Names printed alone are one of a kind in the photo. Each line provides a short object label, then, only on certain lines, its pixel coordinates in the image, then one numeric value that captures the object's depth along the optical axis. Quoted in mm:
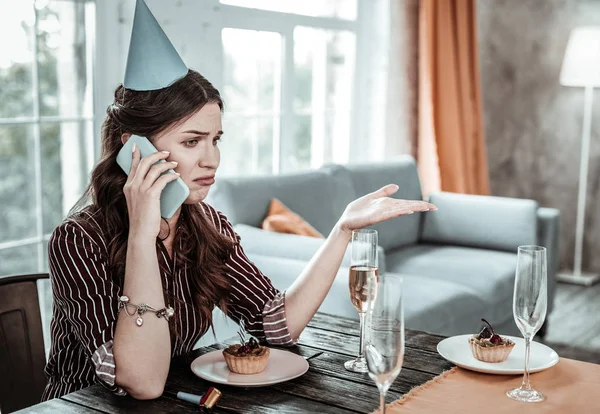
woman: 1420
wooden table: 1267
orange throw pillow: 3113
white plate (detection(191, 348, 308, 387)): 1353
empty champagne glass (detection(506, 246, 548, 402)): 1306
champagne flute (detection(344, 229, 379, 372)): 1481
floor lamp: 4902
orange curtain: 4695
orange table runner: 1274
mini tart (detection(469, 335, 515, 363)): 1458
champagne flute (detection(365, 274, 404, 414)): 1050
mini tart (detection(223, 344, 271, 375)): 1386
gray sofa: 2896
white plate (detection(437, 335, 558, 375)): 1420
